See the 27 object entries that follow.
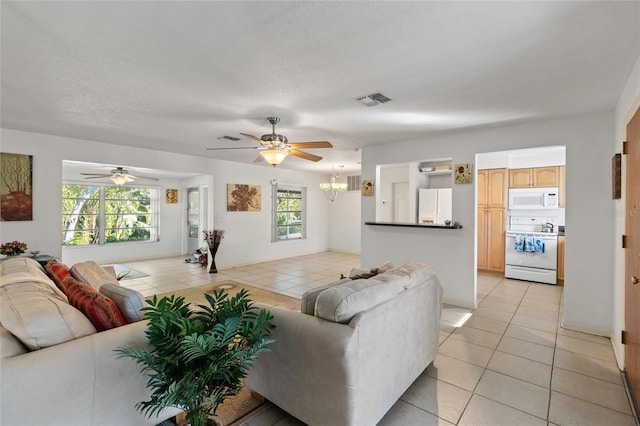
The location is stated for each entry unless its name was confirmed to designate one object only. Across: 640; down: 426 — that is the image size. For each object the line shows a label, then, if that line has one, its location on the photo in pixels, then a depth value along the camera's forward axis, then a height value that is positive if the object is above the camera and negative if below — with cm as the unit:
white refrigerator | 634 +17
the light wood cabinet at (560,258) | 518 -80
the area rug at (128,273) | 594 -134
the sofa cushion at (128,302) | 181 -58
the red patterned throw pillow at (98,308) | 168 -59
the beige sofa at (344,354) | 157 -85
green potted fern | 133 -70
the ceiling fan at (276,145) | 331 +77
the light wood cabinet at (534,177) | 541 +71
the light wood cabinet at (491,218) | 582 -10
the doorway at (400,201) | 771 +31
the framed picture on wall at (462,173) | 410 +58
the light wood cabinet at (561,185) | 531 +53
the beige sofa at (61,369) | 125 -73
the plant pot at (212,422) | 156 -115
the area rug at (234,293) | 200 -137
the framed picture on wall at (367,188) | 505 +43
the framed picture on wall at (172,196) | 845 +44
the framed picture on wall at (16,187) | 396 +33
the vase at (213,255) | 624 -97
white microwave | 540 +29
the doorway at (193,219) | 844 -24
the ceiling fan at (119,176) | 572 +73
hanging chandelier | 900 +65
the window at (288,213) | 809 -5
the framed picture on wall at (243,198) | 679 +34
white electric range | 519 -68
